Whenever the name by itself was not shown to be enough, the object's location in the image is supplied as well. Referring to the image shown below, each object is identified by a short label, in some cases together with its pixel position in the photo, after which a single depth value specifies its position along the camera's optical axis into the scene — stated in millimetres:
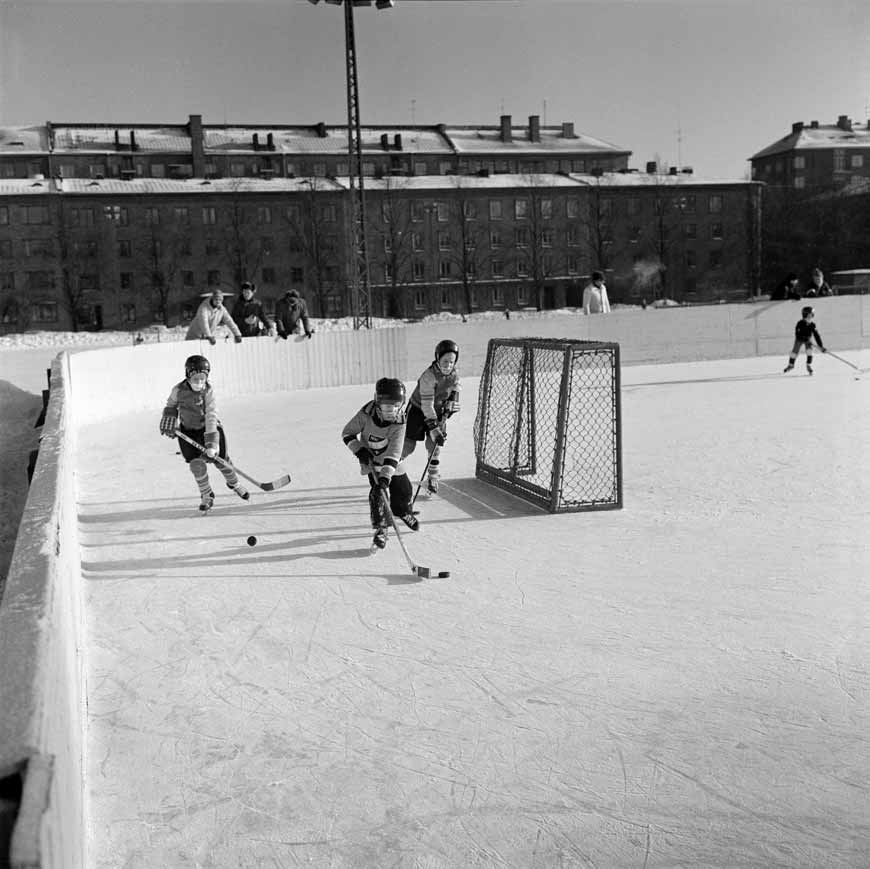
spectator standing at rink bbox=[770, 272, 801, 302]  19188
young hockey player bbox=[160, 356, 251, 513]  7023
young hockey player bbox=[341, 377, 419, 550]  5828
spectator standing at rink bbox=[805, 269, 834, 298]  18750
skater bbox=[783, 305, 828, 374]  14906
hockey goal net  7215
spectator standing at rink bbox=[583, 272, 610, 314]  17938
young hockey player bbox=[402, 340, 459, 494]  6941
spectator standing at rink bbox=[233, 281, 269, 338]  16062
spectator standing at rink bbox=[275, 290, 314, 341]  16469
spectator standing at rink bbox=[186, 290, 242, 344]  14969
